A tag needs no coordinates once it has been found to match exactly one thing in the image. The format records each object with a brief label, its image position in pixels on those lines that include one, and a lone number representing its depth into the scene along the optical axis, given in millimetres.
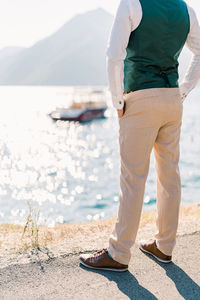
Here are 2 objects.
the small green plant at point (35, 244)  3256
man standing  2498
